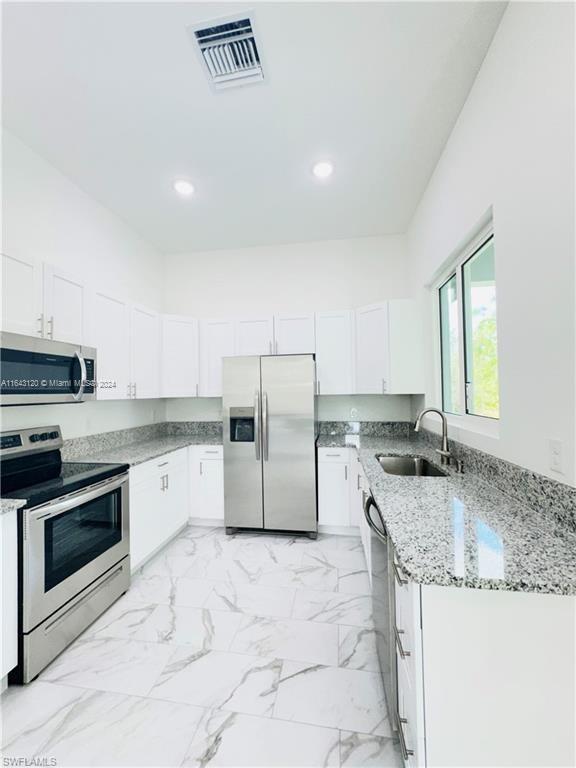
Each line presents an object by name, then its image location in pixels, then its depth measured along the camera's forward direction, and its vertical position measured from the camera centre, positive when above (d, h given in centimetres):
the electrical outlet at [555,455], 114 -24
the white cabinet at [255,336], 355 +63
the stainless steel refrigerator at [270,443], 312 -49
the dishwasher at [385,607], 123 -93
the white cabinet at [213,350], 360 +48
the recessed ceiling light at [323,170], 240 +169
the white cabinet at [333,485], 316 -92
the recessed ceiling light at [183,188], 259 +169
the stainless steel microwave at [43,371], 166 +14
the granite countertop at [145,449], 258 -51
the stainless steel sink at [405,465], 241 -57
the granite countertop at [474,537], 86 -49
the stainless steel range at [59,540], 160 -84
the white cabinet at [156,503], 247 -95
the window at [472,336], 188 +36
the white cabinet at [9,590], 151 -93
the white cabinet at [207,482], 332 -92
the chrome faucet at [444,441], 210 -33
